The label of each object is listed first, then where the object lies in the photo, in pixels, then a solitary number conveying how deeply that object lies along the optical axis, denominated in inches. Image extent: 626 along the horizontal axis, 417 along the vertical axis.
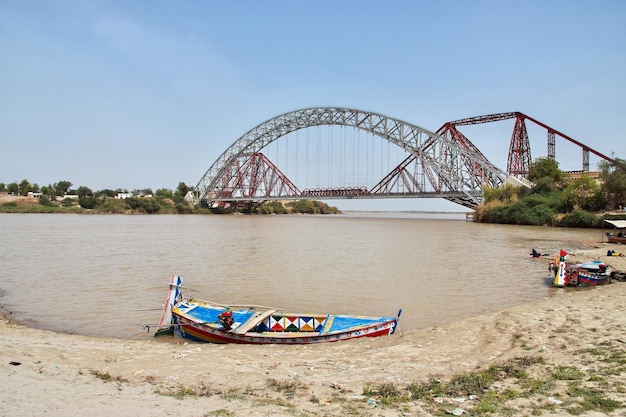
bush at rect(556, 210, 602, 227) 1669.5
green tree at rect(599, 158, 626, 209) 1675.7
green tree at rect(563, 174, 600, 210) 1765.5
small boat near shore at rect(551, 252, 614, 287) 545.6
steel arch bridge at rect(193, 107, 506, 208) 2645.2
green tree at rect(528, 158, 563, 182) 2246.6
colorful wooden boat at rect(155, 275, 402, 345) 332.5
